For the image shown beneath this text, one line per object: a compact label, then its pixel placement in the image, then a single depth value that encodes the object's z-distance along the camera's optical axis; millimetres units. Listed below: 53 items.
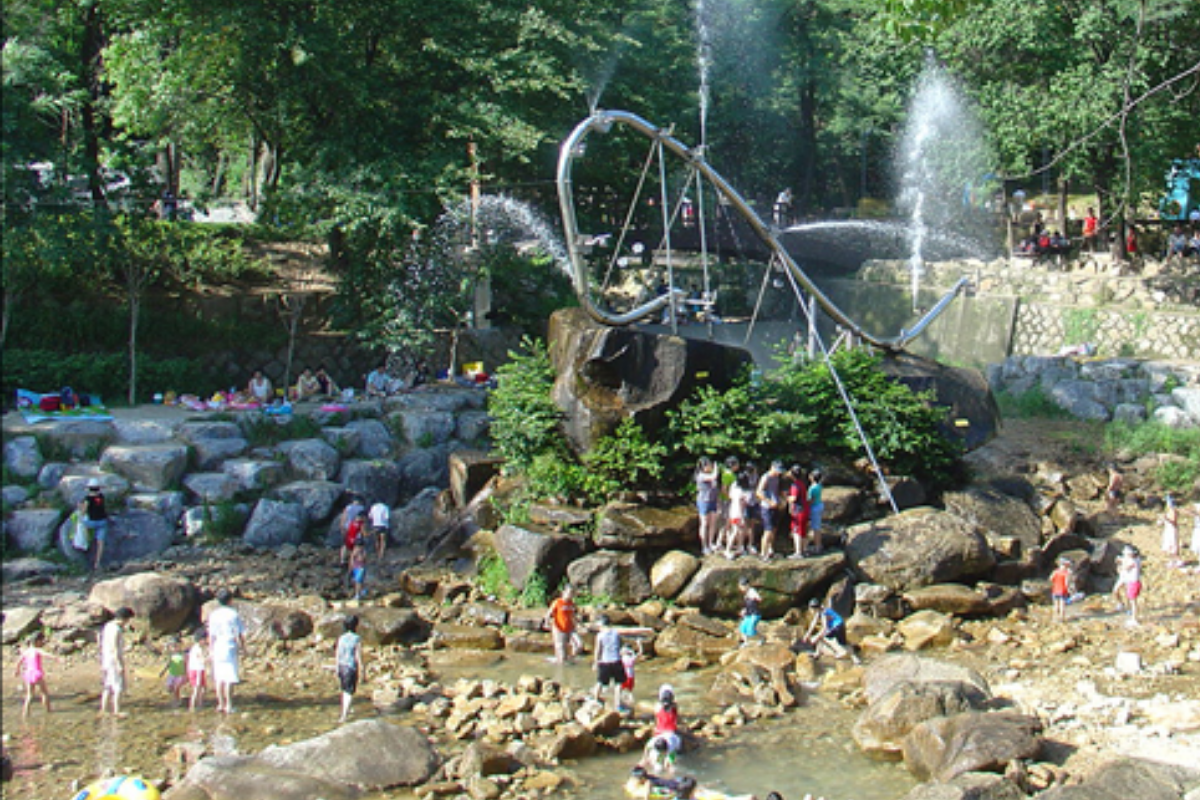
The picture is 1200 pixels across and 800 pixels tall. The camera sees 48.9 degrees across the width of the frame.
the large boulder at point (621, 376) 20562
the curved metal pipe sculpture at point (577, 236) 18766
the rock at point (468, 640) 18594
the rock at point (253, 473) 23422
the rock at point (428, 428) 25906
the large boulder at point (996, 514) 22312
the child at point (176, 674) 15953
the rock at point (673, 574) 19812
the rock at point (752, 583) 19656
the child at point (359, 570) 20391
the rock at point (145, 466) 22797
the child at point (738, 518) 20016
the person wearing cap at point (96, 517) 20984
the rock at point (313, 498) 23438
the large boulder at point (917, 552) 20234
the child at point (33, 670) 15281
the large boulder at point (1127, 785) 12820
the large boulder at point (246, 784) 12969
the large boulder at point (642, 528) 20234
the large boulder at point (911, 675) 16188
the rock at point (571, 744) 14562
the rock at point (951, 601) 19781
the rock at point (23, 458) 22531
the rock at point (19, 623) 17828
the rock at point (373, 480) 24359
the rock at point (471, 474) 23359
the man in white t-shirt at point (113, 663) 15234
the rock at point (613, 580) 20016
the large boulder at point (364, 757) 13680
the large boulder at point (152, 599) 18328
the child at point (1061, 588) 19516
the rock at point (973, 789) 12945
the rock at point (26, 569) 20500
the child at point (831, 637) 18359
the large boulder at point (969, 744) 13914
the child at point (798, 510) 20078
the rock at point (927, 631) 18844
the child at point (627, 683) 15969
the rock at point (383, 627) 18438
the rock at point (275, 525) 22703
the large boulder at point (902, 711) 15016
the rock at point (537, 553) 20016
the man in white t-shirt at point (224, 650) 15586
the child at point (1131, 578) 19609
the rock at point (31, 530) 21422
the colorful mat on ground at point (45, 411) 24016
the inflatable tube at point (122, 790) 11828
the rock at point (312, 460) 24203
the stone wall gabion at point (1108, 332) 33250
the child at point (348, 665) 15586
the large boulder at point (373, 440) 25391
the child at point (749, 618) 18531
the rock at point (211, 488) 23016
